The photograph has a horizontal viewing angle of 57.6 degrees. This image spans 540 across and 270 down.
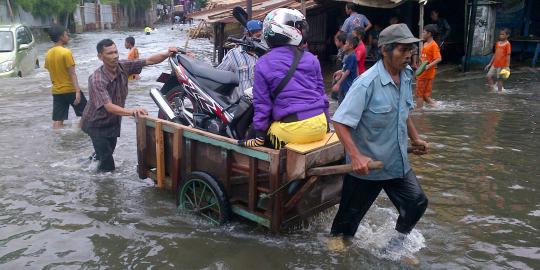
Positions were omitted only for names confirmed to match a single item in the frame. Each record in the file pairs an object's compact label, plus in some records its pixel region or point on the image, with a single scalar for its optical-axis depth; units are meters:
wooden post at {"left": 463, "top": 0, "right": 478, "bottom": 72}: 13.22
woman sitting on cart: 3.66
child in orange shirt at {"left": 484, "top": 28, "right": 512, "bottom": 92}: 10.77
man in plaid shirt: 4.98
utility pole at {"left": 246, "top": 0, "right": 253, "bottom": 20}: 10.08
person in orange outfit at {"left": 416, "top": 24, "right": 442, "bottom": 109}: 8.94
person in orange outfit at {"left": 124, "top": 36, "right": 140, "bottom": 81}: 11.71
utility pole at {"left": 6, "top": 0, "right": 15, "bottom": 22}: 24.83
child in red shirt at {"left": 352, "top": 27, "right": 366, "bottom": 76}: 7.40
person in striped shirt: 4.95
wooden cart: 3.64
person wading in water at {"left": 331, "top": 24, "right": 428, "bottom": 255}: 3.23
